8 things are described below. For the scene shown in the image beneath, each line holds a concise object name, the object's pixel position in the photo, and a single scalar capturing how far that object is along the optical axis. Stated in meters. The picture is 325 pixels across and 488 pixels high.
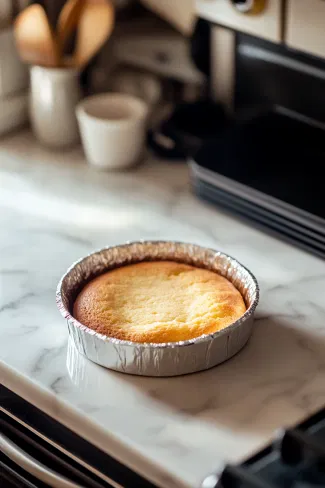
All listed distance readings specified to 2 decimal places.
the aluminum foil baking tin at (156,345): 1.14
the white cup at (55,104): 1.57
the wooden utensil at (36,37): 1.53
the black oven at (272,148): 1.38
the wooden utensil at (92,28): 1.56
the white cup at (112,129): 1.51
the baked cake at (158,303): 1.17
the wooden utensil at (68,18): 1.55
